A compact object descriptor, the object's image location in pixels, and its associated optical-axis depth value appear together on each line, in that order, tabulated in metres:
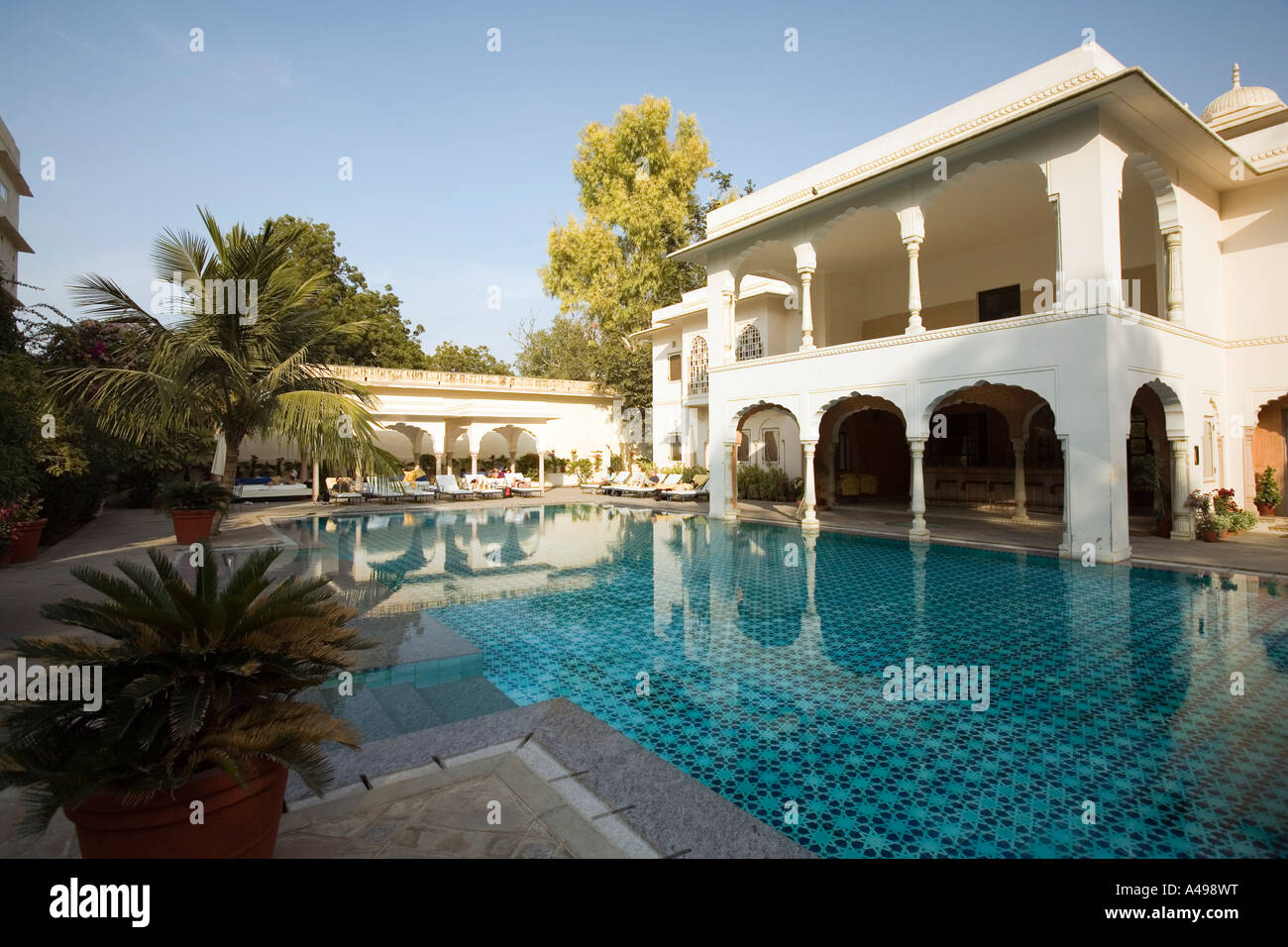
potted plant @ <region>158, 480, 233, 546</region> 11.29
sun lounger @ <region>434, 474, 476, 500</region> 22.40
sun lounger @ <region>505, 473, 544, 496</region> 24.12
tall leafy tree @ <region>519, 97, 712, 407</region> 28.62
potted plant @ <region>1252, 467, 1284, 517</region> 12.43
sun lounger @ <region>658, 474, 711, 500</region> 21.29
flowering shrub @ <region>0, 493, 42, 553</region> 8.95
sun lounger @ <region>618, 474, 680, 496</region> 22.75
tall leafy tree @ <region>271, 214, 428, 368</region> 29.12
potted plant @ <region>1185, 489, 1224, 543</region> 11.46
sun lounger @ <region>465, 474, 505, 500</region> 23.20
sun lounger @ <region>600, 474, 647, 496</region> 23.84
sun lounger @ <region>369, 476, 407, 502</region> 20.69
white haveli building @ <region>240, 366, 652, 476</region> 23.17
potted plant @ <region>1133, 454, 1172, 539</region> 12.09
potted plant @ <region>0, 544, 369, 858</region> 2.07
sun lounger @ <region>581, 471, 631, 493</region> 25.14
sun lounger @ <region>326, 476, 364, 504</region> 20.39
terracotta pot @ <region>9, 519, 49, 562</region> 9.73
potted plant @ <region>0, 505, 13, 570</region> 8.88
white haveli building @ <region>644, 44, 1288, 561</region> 10.18
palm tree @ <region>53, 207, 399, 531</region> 10.28
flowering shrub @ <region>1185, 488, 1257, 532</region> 11.51
